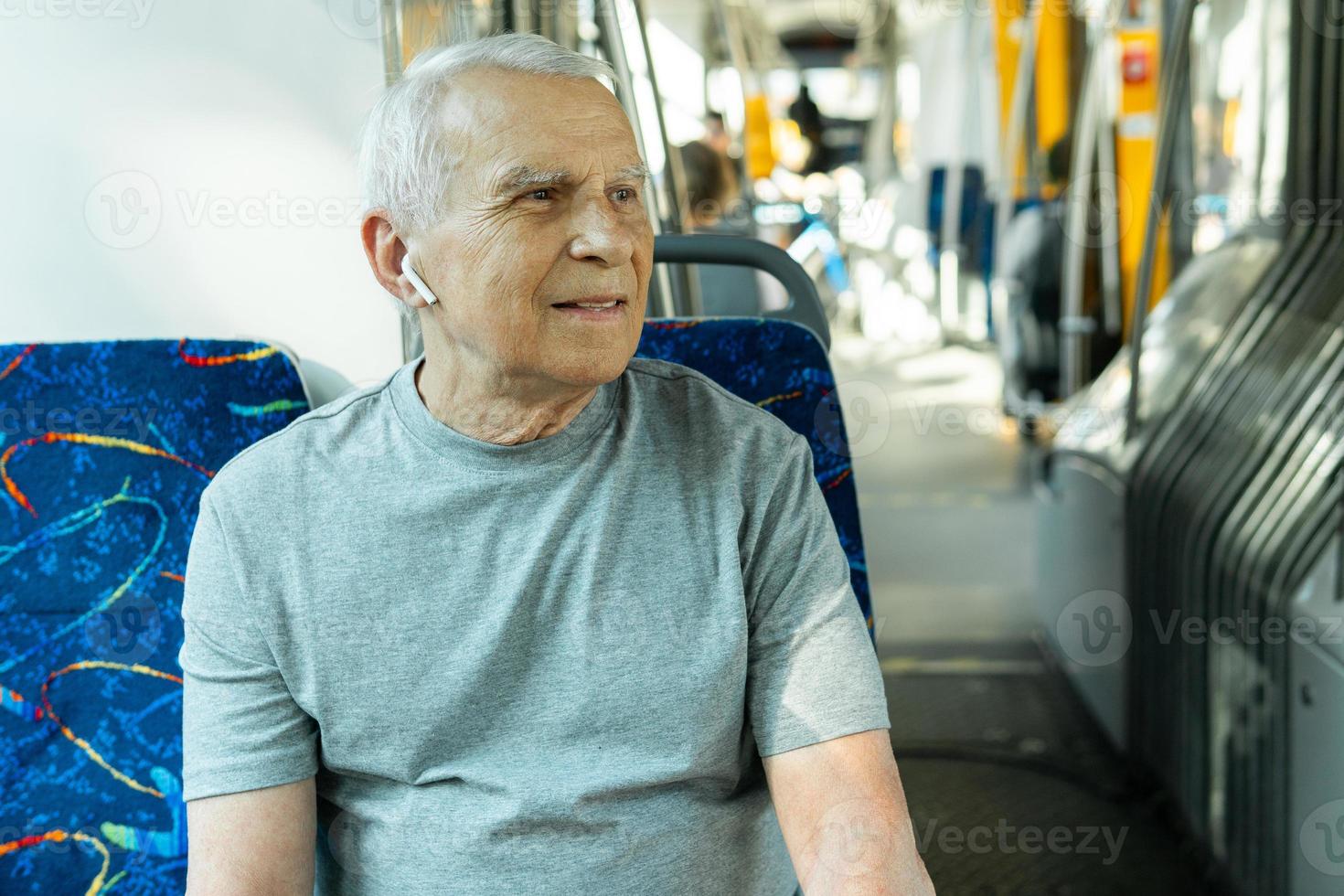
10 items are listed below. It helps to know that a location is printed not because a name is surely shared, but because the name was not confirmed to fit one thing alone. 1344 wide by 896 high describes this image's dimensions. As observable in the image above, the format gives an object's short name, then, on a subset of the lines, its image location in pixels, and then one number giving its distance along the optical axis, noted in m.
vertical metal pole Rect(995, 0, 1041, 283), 5.96
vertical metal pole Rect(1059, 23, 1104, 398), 4.77
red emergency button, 5.95
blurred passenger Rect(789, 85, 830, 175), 10.84
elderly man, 1.14
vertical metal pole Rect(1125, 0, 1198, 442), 2.61
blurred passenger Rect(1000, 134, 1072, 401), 5.74
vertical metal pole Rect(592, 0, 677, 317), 2.04
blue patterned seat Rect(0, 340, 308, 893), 1.41
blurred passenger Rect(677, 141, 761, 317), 5.00
